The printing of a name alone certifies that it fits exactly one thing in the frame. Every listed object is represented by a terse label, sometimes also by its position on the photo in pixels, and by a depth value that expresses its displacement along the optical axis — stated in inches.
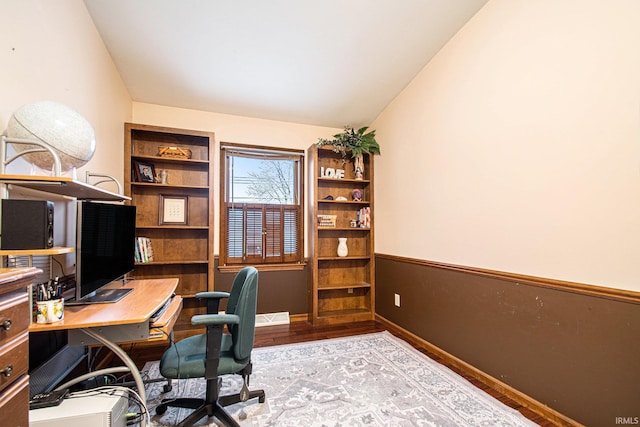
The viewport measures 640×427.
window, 132.6
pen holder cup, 46.9
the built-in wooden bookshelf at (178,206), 117.1
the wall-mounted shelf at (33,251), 41.8
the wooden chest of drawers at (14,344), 28.0
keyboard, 56.0
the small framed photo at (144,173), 115.0
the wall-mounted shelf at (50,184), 43.2
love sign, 143.6
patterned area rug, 66.0
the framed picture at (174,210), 121.7
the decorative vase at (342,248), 141.6
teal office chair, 57.6
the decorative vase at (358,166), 145.3
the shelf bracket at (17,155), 44.4
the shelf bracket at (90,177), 73.5
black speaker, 43.4
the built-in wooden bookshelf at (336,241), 136.8
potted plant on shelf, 140.5
